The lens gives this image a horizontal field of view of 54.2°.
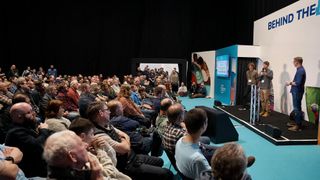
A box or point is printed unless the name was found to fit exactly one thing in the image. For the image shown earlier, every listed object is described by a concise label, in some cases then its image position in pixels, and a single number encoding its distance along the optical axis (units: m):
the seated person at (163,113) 3.94
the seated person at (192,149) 2.25
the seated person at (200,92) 13.81
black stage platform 5.35
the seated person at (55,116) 3.31
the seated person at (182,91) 14.46
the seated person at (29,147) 2.59
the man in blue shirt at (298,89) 6.09
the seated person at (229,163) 1.59
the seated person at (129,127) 3.48
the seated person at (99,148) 2.22
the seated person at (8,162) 1.77
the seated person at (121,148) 2.68
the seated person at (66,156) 1.64
